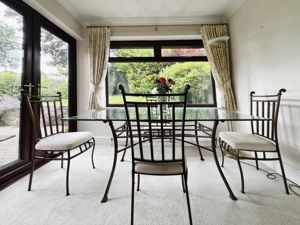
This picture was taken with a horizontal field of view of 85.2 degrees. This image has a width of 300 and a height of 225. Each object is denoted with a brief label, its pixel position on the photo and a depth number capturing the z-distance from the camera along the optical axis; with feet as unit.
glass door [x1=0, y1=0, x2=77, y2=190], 5.92
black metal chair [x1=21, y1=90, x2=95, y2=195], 5.19
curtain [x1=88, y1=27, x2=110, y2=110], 10.44
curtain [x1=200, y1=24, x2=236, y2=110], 10.05
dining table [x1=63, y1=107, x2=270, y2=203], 4.66
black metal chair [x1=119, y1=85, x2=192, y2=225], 3.61
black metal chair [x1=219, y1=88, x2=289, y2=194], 4.99
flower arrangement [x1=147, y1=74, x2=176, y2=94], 6.68
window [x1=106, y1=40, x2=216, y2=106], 11.21
